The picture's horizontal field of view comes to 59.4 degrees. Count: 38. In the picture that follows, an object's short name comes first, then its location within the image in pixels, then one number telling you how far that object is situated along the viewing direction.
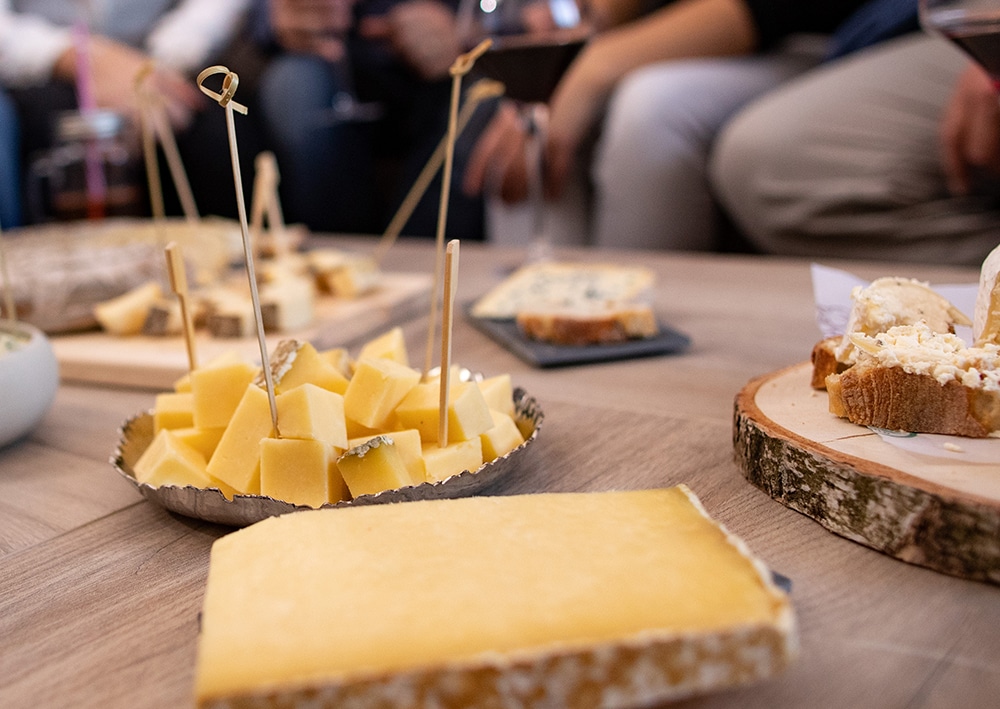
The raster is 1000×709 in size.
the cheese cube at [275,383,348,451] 0.54
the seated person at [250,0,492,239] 2.72
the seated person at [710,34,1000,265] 1.64
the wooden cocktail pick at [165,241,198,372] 0.61
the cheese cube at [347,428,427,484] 0.56
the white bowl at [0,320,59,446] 0.71
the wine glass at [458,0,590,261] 1.24
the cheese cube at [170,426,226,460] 0.61
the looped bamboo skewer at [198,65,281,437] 0.50
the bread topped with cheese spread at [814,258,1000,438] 0.53
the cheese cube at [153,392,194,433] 0.65
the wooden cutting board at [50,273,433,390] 0.94
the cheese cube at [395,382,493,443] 0.58
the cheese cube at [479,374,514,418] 0.65
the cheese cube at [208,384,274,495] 0.56
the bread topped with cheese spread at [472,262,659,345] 0.96
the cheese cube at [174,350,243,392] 0.67
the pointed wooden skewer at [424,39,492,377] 0.63
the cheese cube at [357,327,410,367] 0.71
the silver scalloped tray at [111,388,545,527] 0.53
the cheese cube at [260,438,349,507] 0.54
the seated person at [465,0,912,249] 2.06
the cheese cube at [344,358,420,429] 0.58
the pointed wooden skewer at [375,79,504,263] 0.91
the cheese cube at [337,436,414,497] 0.53
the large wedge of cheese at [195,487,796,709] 0.34
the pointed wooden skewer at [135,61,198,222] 0.81
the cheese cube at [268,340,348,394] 0.60
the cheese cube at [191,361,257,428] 0.61
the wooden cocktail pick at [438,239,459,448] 0.52
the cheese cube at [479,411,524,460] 0.60
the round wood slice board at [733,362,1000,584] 0.46
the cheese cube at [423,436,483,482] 0.56
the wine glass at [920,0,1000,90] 0.77
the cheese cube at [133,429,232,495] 0.58
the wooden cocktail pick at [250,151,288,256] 1.12
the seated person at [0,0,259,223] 2.86
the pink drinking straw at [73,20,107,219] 1.79
